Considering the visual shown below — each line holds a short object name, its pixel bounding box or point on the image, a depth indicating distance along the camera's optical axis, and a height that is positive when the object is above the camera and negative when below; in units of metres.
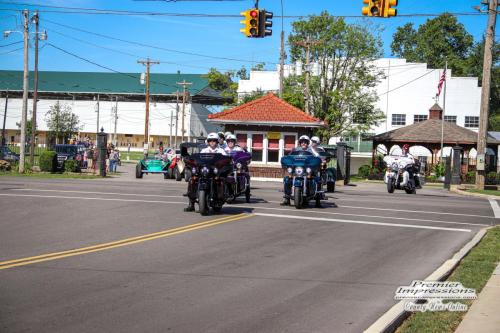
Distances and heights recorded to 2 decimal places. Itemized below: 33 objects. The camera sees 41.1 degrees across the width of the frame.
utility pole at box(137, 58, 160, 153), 56.78 +4.71
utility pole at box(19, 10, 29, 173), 38.72 +2.65
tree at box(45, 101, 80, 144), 86.25 +2.77
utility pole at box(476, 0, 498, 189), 35.94 +4.01
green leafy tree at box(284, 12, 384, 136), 55.28 +7.27
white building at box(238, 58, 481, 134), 70.44 +7.02
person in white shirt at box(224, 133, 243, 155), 20.07 +0.26
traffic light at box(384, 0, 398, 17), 21.28 +4.82
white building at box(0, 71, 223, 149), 102.06 +7.00
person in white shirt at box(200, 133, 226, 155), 17.12 +0.24
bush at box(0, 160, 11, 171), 39.06 -1.34
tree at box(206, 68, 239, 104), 103.38 +11.31
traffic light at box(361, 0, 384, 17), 21.31 +4.80
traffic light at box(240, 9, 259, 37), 24.19 +4.70
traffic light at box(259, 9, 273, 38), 24.58 +4.84
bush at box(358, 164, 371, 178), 51.74 -1.02
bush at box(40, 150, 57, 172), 37.41 -0.85
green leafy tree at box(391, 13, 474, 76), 102.31 +18.43
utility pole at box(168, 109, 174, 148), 92.99 +4.79
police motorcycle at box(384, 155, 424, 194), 27.09 -0.59
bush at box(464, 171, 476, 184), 48.08 -1.13
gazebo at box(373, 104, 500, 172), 52.50 +1.88
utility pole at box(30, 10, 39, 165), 45.17 +4.08
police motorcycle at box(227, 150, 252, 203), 18.96 -0.62
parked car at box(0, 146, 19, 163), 49.20 -0.87
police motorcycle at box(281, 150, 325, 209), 18.31 -0.57
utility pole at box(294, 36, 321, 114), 50.31 +7.01
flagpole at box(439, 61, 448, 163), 51.28 +1.86
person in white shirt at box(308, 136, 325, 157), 21.05 +0.42
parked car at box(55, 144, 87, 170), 44.69 -0.40
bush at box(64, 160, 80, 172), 37.91 -1.13
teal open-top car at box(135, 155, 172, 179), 36.00 -0.94
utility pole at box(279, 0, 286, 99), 46.59 +6.95
